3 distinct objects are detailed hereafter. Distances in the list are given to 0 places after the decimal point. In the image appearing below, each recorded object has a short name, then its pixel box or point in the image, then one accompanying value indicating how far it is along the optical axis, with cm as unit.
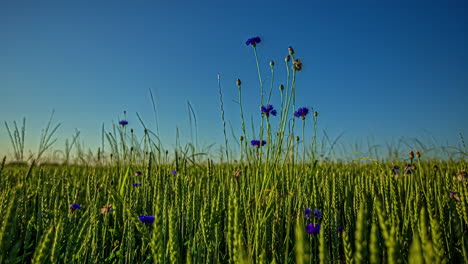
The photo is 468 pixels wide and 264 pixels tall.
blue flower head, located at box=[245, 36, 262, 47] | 46
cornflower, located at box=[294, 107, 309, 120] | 55
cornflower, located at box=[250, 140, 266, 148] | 47
